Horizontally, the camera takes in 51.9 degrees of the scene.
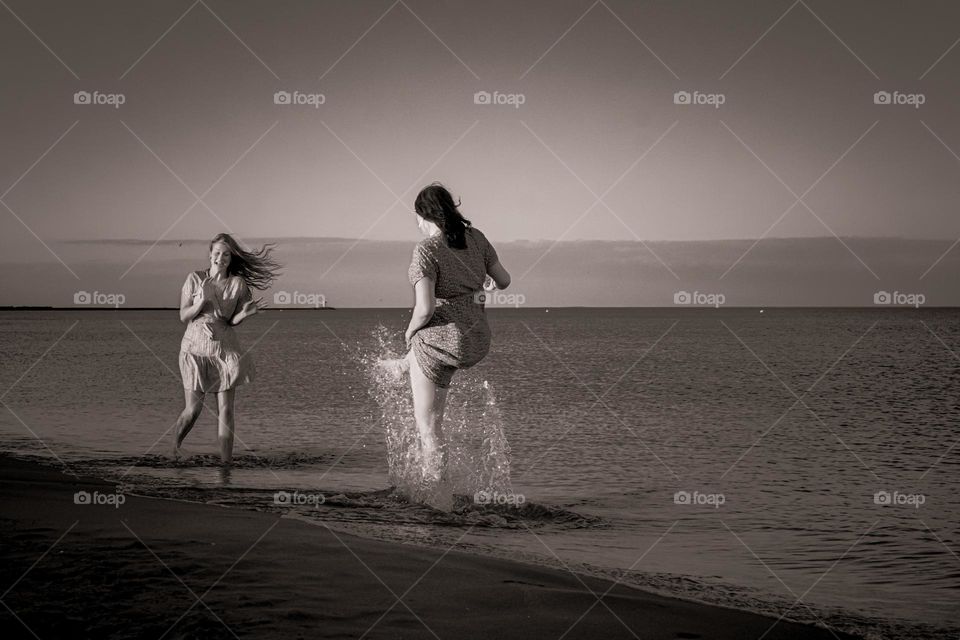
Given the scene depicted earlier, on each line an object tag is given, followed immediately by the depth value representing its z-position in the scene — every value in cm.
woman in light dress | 922
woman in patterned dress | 681
